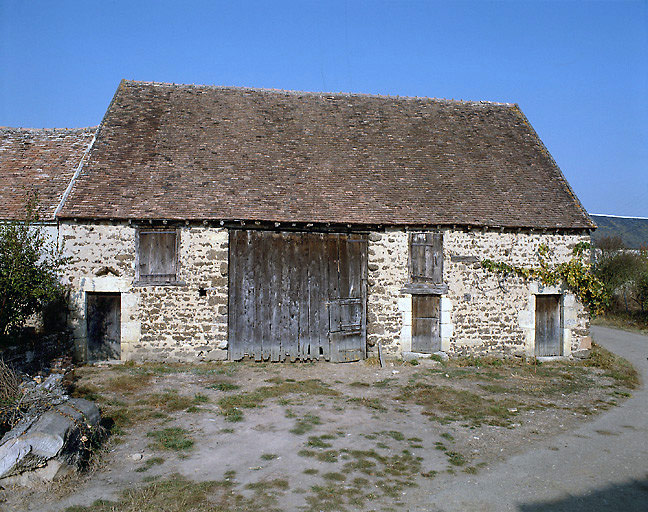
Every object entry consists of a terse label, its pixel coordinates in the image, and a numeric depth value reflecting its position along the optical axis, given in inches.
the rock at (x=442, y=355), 498.0
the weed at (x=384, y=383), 415.8
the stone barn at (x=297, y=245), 467.2
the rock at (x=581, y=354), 518.9
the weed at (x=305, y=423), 301.7
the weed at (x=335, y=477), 237.3
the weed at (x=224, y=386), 392.2
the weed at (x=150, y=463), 242.7
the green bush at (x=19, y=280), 347.6
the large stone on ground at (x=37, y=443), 215.0
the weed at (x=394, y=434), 293.7
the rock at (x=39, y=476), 215.5
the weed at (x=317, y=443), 278.5
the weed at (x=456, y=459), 260.1
